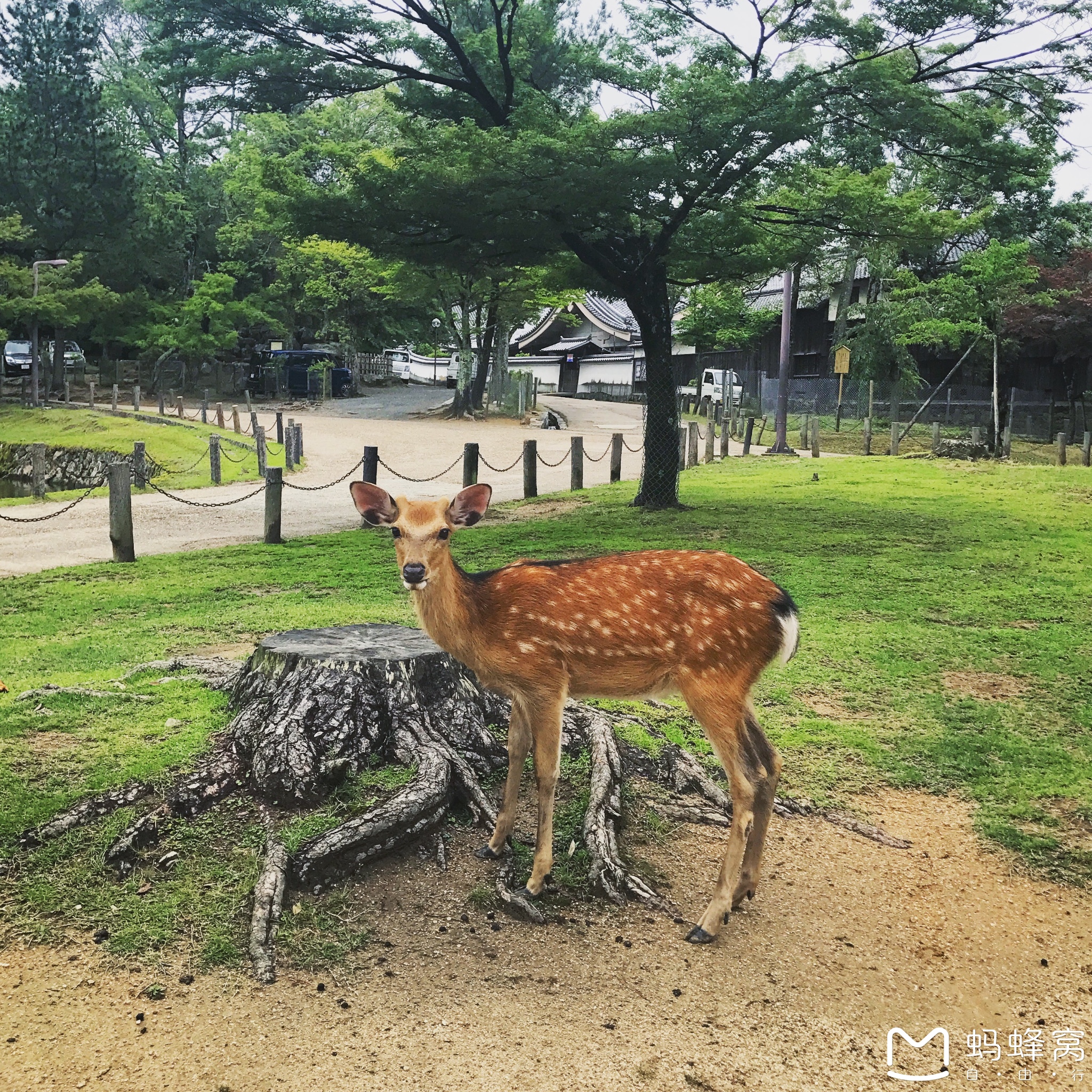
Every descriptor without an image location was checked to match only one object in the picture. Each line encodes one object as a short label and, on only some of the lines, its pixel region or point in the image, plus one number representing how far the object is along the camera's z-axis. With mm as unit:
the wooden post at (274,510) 13148
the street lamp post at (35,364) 35281
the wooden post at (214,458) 20656
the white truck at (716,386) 41278
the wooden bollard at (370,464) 14227
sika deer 4012
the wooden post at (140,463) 17984
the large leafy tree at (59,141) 35406
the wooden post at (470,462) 16391
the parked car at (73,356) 43719
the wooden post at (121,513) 11703
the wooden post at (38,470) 18266
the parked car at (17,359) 41094
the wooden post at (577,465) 19312
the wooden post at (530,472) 17906
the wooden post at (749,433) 27322
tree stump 4230
